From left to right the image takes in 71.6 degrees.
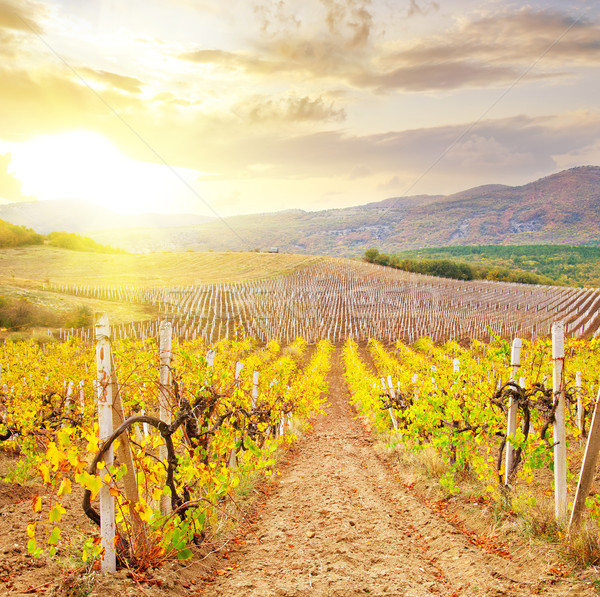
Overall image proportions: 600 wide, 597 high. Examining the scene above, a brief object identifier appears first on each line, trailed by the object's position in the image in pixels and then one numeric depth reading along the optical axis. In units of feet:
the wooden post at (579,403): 27.02
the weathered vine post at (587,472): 12.03
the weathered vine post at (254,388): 25.49
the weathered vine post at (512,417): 16.01
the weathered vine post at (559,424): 13.78
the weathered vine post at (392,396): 30.01
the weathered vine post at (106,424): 9.63
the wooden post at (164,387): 13.00
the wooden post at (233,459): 22.12
